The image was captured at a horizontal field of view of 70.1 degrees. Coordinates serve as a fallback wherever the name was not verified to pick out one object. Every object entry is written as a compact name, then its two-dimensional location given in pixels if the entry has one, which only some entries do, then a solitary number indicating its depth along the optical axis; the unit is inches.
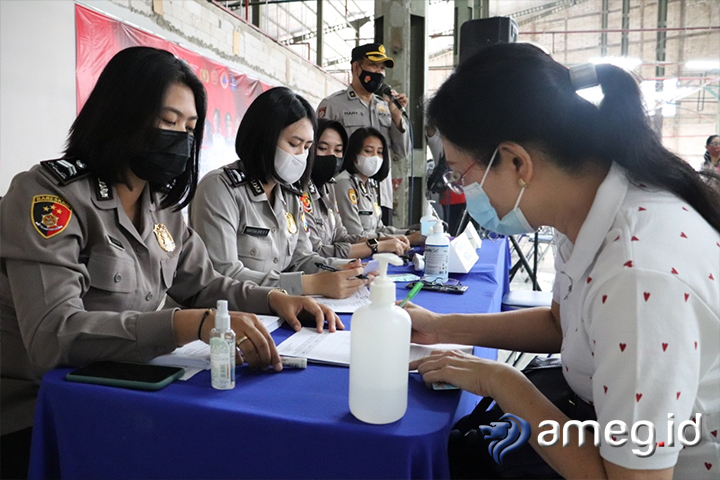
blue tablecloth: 26.2
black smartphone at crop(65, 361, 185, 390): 30.9
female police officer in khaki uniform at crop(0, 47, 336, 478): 35.8
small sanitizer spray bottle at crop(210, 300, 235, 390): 31.4
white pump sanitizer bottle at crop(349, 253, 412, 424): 26.0
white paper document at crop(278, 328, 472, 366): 36.8
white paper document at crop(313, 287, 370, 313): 50.6
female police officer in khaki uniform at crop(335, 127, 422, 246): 116.1
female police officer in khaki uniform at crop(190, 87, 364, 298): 64.7
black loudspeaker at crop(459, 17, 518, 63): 119.8
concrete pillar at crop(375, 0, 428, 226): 159.3
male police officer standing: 132.0
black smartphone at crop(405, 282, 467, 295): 59.4
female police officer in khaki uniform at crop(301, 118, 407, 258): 92.6
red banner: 121.7
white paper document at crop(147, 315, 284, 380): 35.3
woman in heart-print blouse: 23.3
